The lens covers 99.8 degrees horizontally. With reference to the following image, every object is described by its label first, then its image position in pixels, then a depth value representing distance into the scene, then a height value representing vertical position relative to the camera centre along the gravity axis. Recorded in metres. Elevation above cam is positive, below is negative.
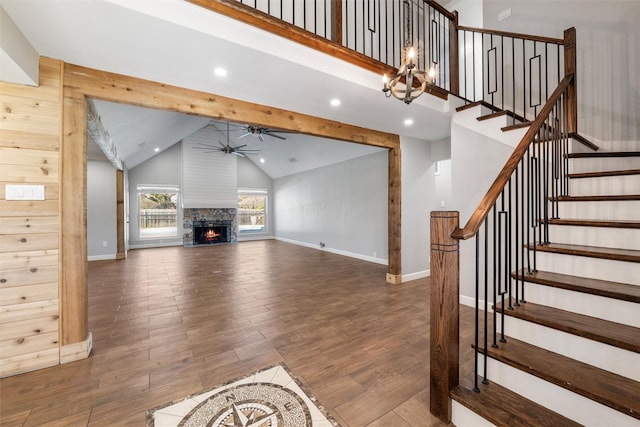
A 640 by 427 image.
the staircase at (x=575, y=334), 1.32 -0.69
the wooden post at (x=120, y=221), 6.92 -0.22
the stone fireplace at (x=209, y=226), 9.38 -0.50
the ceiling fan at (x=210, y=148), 9.31 +2.26
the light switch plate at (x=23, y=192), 2.12 +0.17
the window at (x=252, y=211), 10.95 +0.05
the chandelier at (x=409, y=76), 2.11 +1.12
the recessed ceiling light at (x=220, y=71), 2.42 +1.28
